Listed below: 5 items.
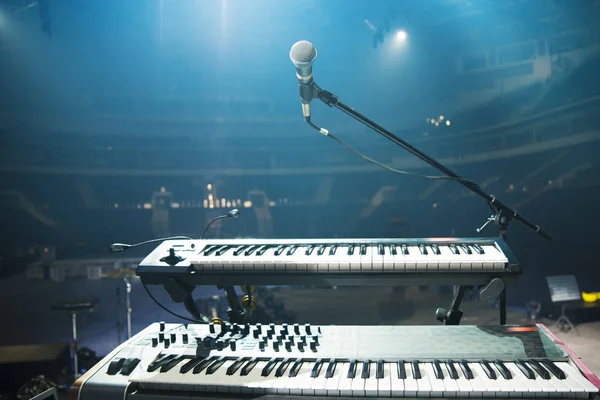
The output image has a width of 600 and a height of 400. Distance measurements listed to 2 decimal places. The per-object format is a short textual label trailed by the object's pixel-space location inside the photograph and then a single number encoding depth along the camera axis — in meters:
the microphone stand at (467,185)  1.89
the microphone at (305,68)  1.67
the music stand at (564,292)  4.84
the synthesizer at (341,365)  1.32
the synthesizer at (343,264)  1.73
